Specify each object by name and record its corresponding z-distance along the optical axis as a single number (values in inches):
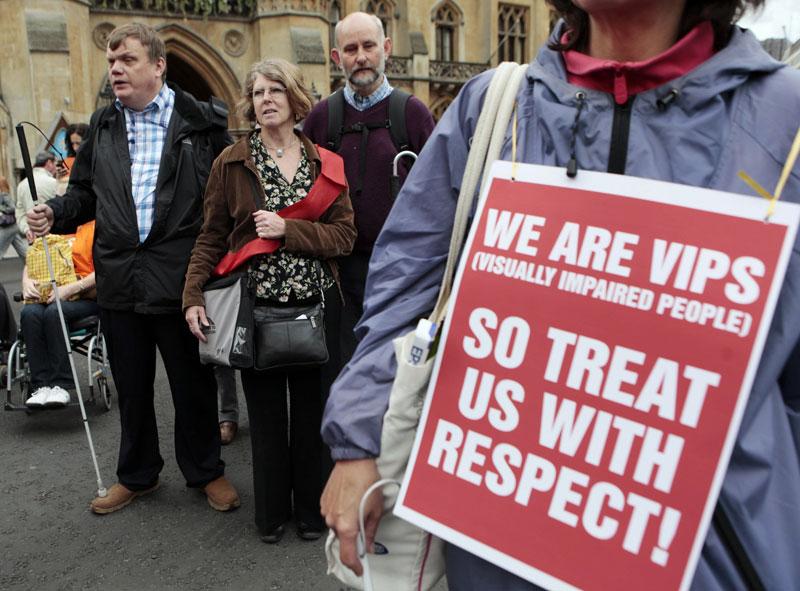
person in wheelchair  191.2
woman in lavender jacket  40.4
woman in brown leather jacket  122.3
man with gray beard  144.2
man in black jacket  133.0
